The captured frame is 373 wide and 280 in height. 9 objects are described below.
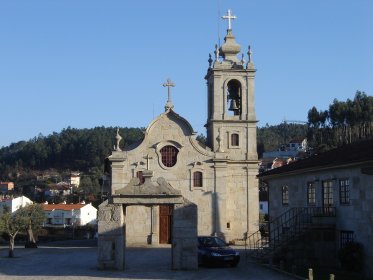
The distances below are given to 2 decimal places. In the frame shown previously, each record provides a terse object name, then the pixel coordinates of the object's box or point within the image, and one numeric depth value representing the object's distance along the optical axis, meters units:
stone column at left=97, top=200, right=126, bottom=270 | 25.25
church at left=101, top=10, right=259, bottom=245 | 45.56
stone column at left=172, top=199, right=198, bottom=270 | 25.14
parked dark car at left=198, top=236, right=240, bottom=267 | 26.62
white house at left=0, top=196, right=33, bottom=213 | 107.56
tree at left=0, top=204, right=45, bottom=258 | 37.50
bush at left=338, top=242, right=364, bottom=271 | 23.73
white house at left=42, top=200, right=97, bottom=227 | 111.40
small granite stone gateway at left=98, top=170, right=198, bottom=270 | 25.19
